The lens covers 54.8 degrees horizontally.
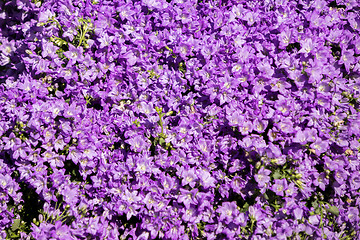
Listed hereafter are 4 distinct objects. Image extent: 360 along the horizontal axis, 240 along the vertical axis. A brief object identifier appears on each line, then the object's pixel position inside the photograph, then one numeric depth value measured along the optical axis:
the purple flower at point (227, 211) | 2.39
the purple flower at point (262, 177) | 2.38
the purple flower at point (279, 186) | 2.36
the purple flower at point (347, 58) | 2.71
